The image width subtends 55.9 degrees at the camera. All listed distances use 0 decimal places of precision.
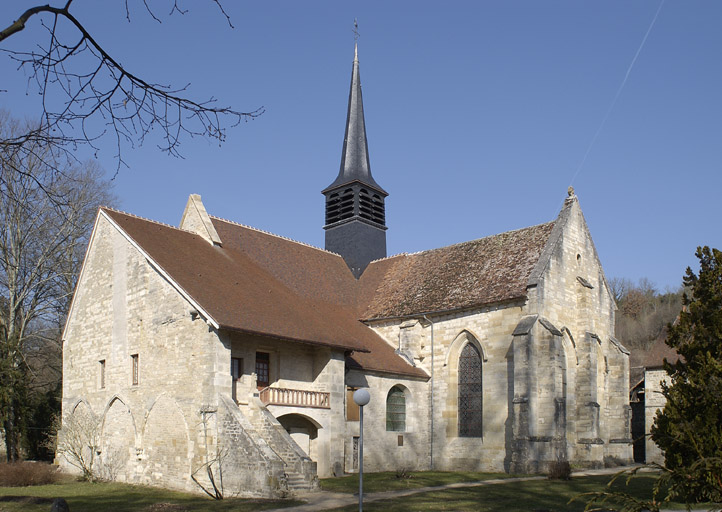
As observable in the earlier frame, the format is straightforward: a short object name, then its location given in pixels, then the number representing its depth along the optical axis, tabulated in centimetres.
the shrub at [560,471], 1931
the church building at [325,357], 1848
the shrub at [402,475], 2068
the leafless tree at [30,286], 2669
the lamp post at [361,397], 1280
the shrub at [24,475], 1978
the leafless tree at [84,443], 2128
